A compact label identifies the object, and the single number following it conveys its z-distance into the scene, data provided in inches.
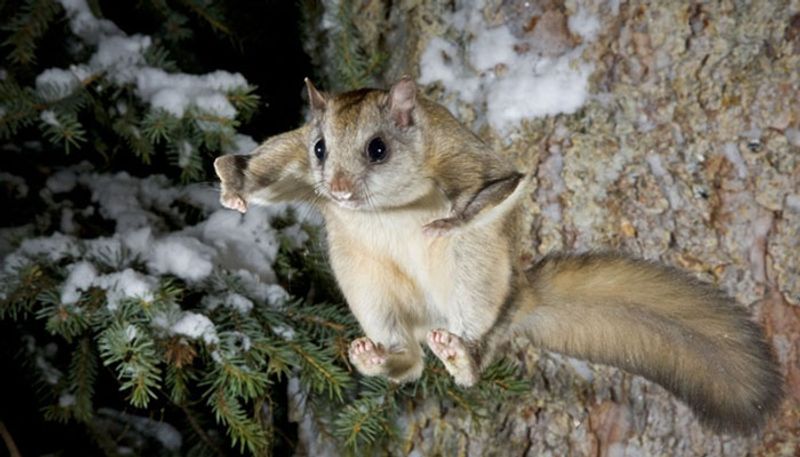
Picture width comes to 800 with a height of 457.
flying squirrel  47.9
